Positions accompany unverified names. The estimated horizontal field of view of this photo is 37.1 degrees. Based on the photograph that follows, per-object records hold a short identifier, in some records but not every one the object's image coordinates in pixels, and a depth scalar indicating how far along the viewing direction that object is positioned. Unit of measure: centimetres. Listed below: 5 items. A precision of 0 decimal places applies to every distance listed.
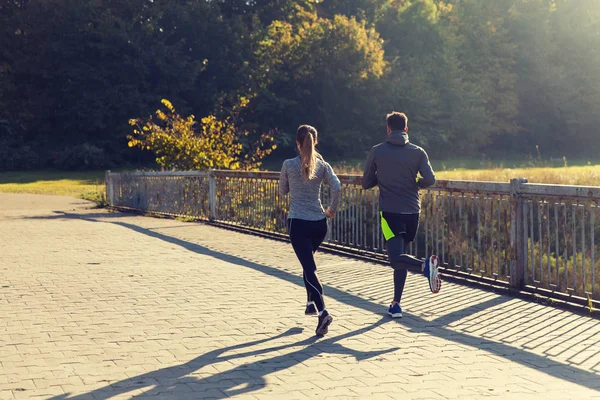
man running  820
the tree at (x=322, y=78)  6012
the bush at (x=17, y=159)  5381
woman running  769
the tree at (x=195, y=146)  2370
